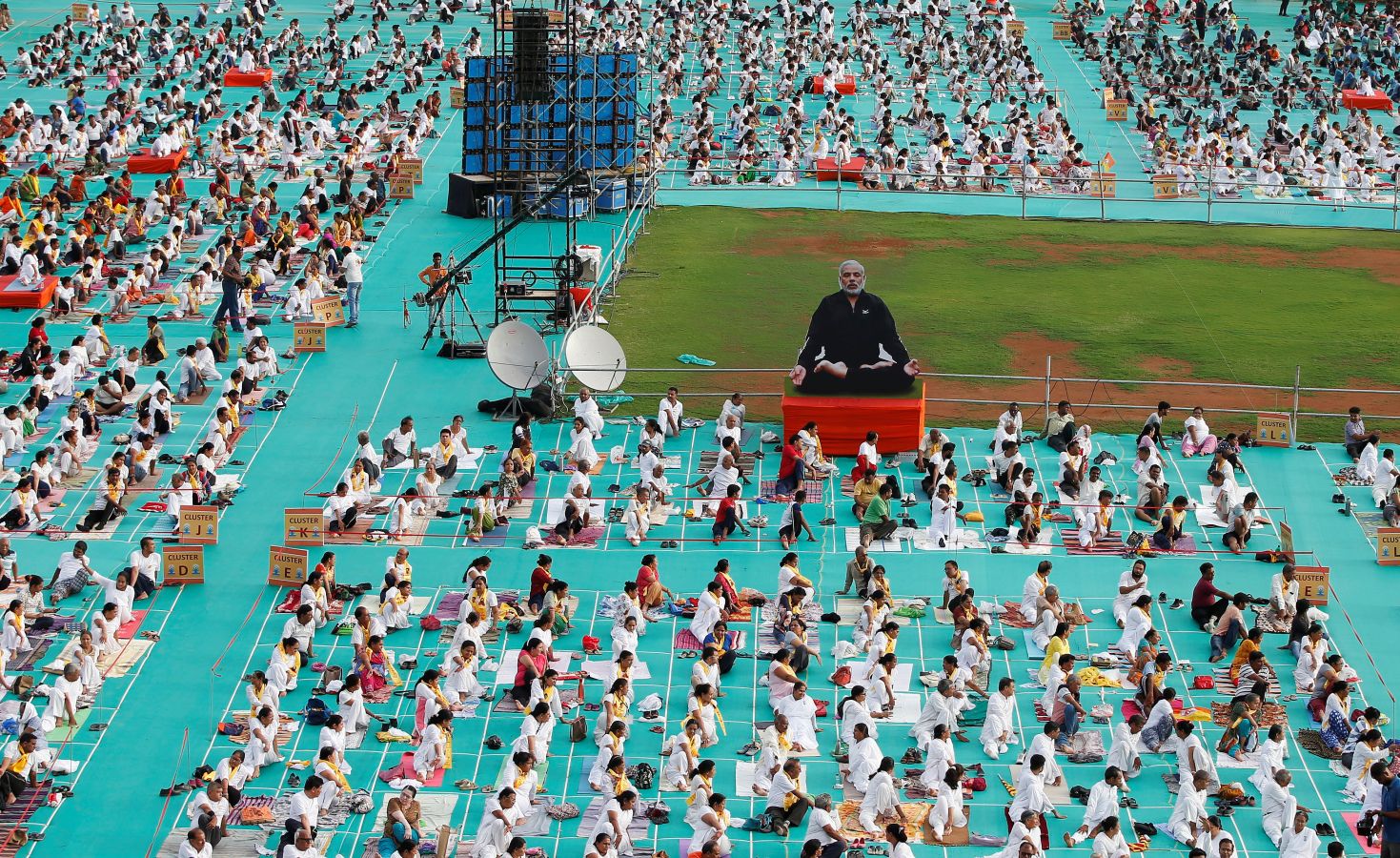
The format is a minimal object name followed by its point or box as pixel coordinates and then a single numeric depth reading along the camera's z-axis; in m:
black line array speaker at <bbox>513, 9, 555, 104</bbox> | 50.88
